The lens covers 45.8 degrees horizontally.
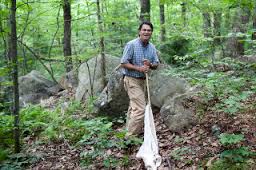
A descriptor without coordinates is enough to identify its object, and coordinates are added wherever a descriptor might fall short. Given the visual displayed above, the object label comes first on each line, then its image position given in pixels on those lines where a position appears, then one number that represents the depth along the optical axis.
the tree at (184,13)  12.72
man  5.22
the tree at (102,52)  9.17
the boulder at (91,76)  9.84
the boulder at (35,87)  14.11
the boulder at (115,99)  7.34
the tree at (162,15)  15.32
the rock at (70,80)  13.14
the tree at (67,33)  12.02
